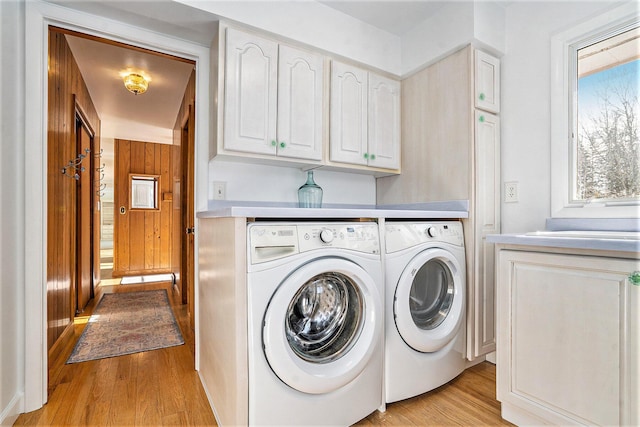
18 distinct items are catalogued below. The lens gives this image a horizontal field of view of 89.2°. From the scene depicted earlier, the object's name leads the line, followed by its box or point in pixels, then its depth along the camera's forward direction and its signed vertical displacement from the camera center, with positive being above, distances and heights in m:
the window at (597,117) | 1.64 +0.52
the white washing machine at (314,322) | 1.21 -0.46
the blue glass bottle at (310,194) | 2.23 +0.14
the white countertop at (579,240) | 1.12 -0.11
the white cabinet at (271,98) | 1.80 +0.68
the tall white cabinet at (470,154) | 1.94 +0.38
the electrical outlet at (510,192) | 2.06 +0.14
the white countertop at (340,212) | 1.23 +0.01
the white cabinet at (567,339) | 1.14 -0.50
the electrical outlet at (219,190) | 2.06 +0.15
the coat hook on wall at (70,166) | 2.27 +0.35
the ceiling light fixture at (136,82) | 2.92 +1.21
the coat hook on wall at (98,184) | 4.03 +0.38
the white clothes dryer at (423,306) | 1.57 -0.50
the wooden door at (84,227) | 3.09 -0.13
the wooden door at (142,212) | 5.25 +0.04
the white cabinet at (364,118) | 2.15 +0.67
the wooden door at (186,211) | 2.73 +0.04
